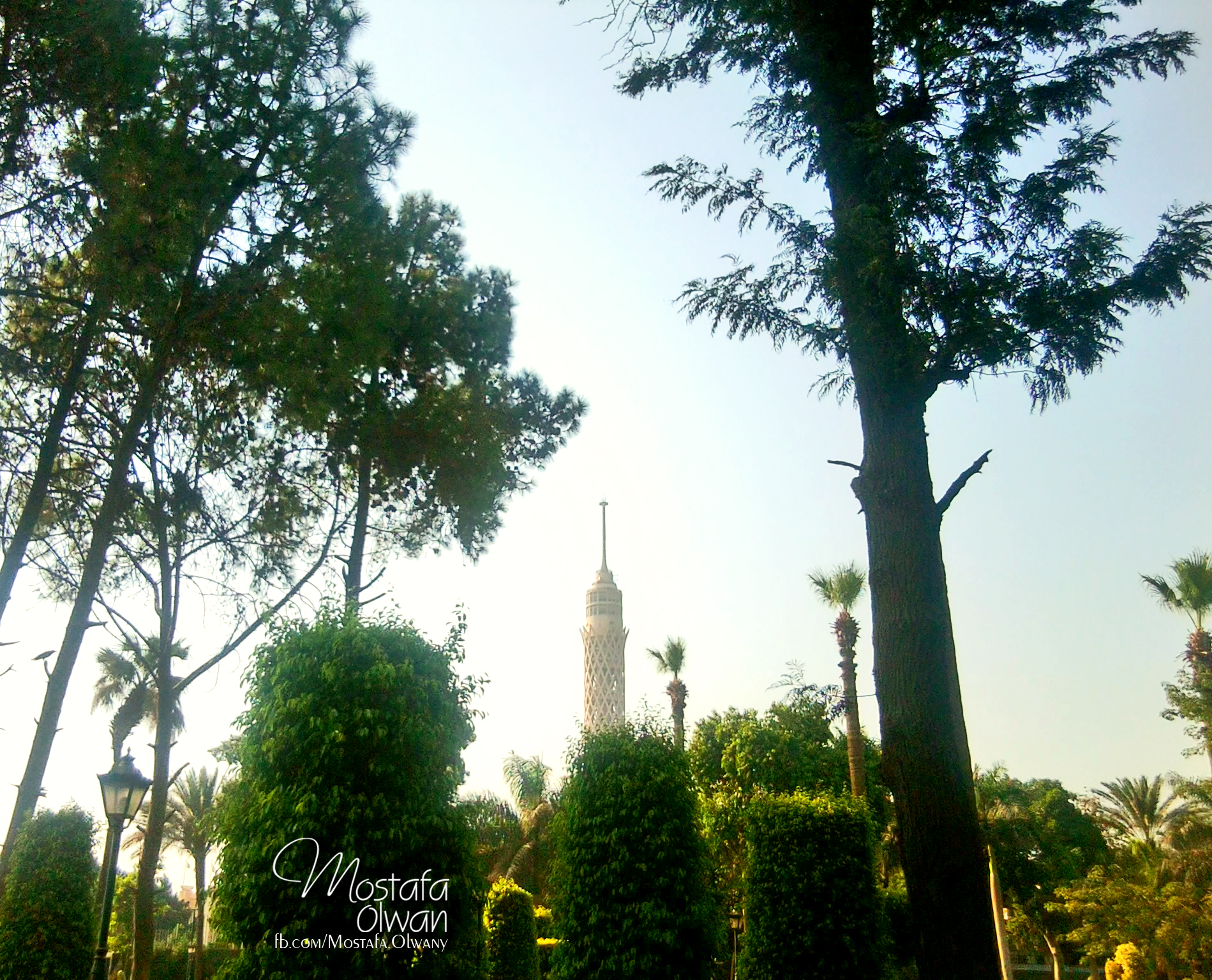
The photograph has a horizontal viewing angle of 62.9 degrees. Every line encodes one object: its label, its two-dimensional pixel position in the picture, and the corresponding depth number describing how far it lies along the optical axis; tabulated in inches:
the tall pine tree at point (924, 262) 235.1
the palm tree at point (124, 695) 827.4
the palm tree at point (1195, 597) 922.1
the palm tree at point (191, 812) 1200.2
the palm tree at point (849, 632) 939.3
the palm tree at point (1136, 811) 1568.7
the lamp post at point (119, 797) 388.5
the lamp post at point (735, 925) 841.4
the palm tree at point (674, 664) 1336.1
